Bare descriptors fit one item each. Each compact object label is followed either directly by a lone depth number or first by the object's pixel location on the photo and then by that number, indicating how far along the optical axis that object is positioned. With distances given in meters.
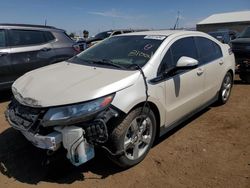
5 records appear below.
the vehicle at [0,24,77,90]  4.23
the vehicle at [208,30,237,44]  10.69
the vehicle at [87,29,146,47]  10.15
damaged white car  1.95
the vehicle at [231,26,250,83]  5.50
